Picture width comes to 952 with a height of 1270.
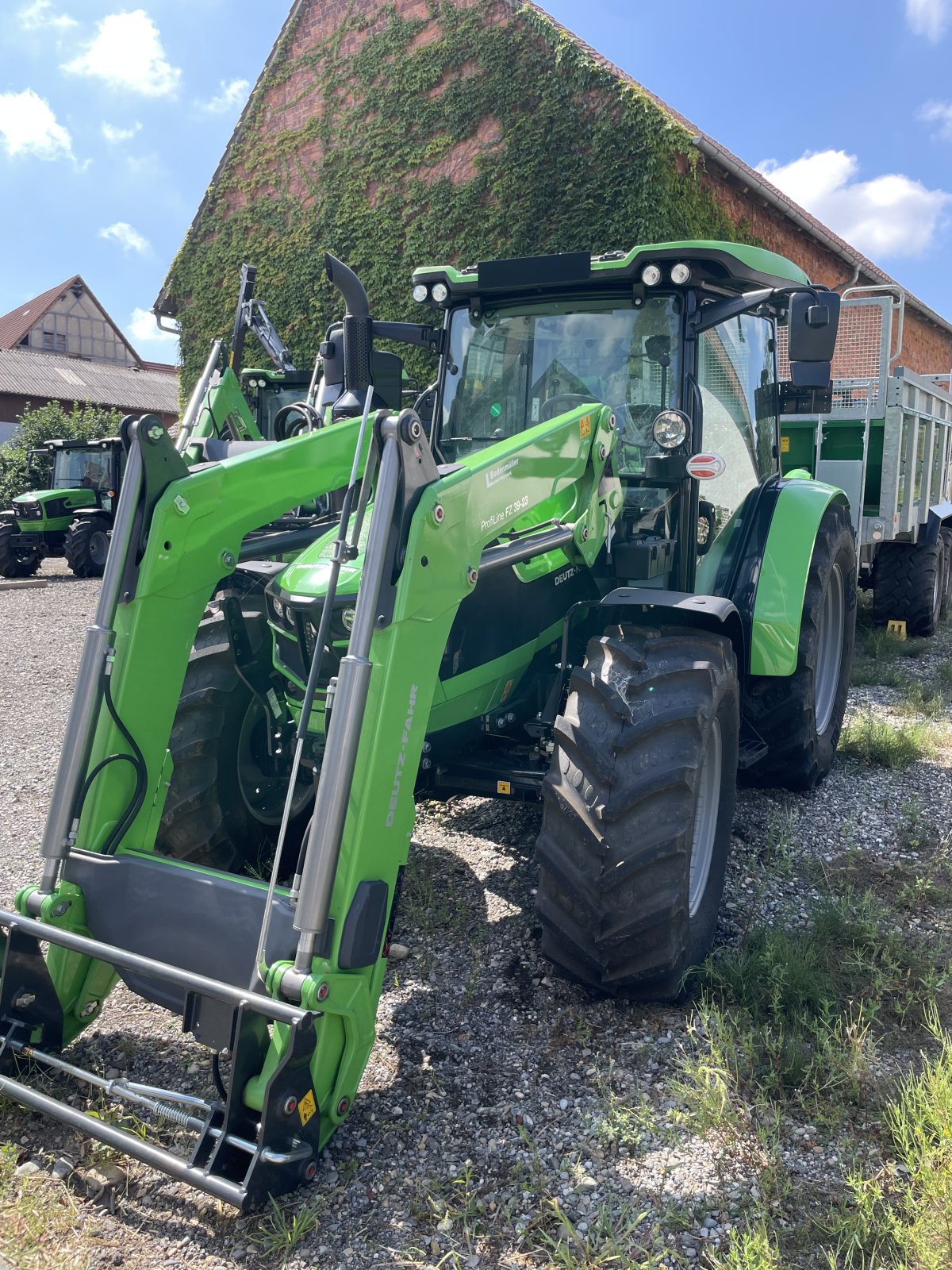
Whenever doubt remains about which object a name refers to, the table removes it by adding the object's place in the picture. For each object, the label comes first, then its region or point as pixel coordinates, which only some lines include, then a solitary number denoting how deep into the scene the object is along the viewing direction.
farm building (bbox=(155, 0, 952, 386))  12.59
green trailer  8.17
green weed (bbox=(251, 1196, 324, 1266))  2.22
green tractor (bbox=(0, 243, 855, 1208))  2.40
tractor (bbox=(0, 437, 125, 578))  16.48
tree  23.88
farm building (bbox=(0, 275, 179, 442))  37.59
